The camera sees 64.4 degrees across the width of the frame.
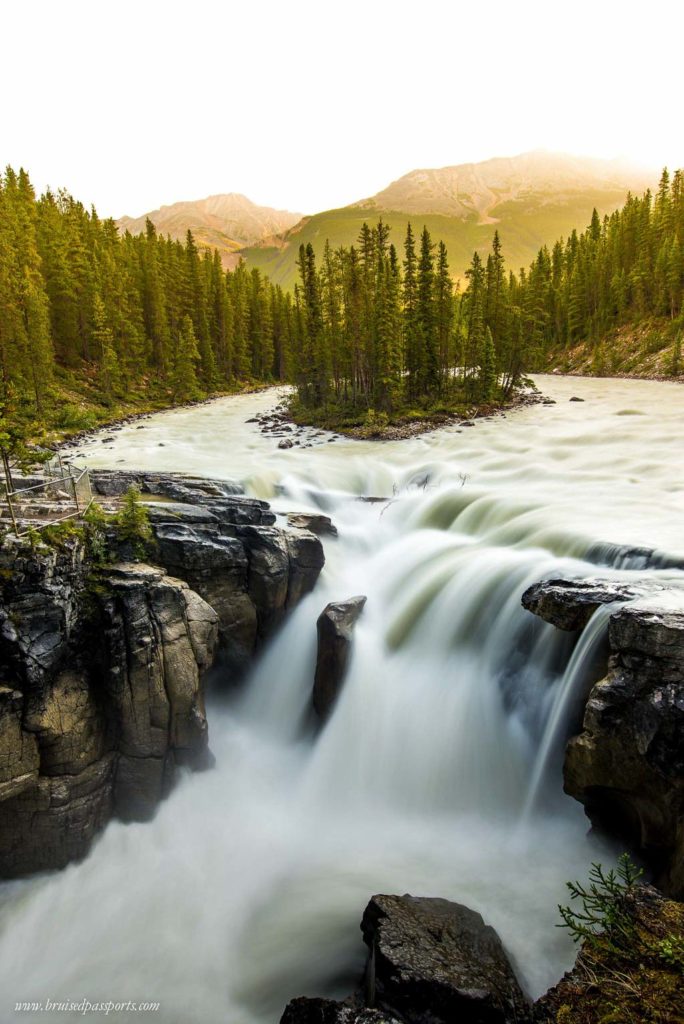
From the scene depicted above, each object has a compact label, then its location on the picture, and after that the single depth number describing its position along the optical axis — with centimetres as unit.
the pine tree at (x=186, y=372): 5419
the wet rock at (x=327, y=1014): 512
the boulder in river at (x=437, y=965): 575
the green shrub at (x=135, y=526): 1140
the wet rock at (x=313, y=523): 1583
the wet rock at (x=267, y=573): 1252
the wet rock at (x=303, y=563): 1334
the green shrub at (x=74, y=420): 3556
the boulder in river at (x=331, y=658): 1176
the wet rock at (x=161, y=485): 1503
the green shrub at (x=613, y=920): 473
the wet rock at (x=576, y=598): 933
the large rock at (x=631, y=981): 407
